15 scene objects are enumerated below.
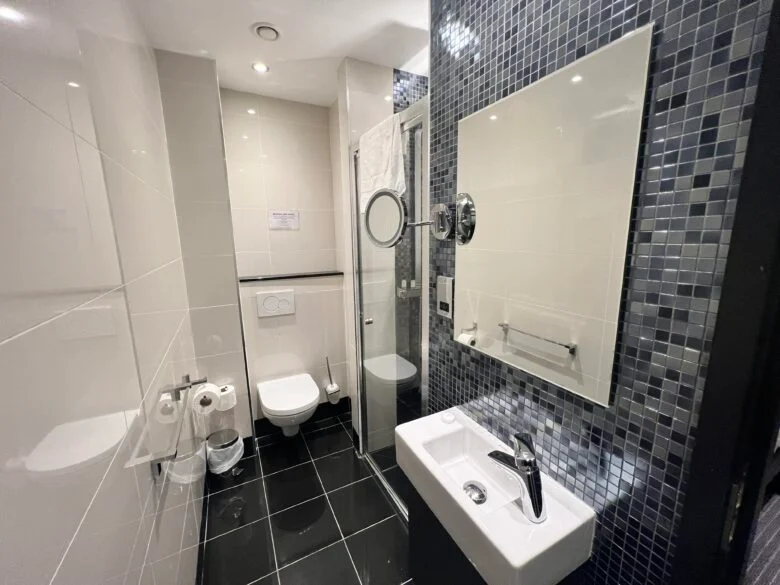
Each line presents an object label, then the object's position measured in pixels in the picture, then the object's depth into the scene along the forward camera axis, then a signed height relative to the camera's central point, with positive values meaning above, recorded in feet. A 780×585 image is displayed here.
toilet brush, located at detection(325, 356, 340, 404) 8.08 -3.80
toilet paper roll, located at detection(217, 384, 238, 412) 6.26 -3.13
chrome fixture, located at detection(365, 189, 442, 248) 4.71 +0.37
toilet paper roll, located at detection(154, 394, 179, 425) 3.20 -1.82
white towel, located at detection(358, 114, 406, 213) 4.99 +1.36
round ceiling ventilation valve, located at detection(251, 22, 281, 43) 4.76 +3.27
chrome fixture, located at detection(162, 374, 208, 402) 3.81 -1.97
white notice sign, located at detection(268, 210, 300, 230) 7.43 +0.53
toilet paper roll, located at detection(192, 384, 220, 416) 5.74 -2.91
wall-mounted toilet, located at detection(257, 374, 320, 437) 6.59 -3.43
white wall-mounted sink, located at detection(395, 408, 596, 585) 2.47 -2.47
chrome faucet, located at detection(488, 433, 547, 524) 2.70 -2.07
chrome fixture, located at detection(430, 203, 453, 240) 3.92 +0.24
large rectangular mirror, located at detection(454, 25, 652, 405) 2.38 +0.25
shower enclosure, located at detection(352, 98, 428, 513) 4.88 -1.28
